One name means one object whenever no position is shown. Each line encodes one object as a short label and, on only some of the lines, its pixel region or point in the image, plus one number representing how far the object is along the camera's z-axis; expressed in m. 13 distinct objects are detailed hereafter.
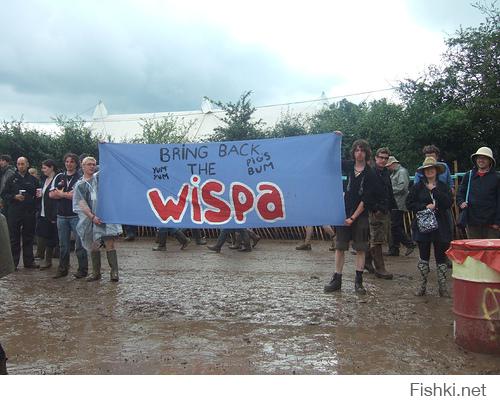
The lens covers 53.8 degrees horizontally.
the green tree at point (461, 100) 12.95
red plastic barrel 4.14
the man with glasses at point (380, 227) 7.57
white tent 29.01
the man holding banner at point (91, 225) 7.12
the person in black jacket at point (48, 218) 8.51
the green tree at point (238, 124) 17.33
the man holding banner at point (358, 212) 6.26
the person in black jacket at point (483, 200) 6.18
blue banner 5.94
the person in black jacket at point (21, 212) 8.70
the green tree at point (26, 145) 17.81
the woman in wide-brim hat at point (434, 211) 6.14
